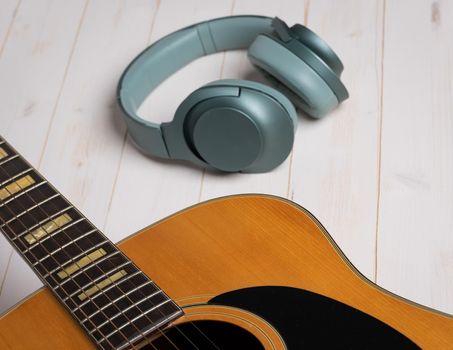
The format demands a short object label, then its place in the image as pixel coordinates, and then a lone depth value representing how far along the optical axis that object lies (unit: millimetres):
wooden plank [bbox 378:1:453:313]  1113
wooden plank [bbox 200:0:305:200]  1188
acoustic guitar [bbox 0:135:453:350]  893
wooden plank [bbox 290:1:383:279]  1152
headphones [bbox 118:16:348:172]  1117
